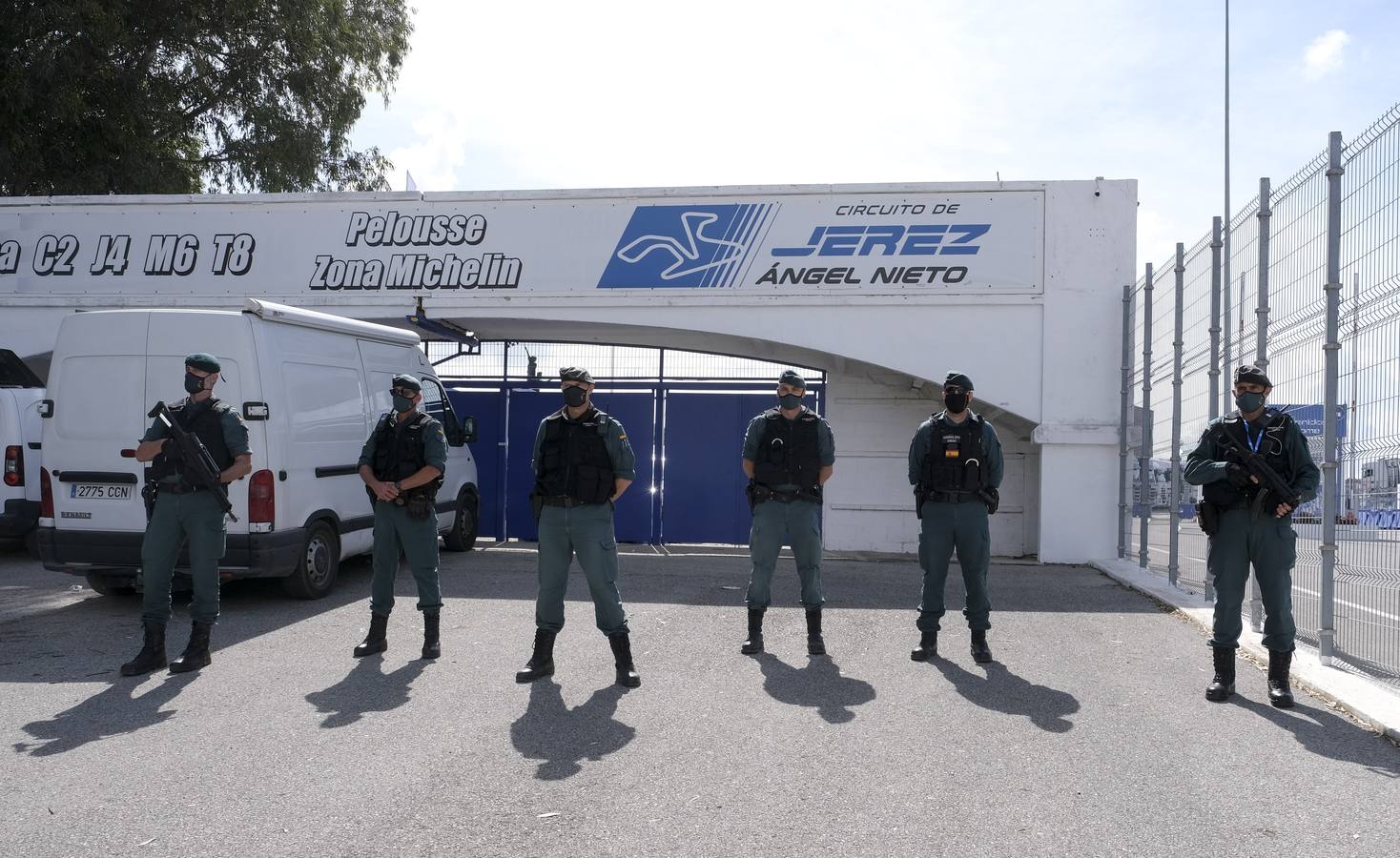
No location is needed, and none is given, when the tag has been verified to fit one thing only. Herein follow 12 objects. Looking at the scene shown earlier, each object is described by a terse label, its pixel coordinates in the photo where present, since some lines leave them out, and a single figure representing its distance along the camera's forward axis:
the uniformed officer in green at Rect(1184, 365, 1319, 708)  5.72
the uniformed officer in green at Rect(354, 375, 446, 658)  6.80
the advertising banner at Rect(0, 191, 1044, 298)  12.33
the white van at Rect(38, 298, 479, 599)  7.89
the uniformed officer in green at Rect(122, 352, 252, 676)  6.31
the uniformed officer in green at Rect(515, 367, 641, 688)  6.09
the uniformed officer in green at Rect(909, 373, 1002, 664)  6.82
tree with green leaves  17.38
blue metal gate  13.88
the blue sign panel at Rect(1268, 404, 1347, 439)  6.51
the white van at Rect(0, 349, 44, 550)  10.51
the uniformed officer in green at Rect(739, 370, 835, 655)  6.99
